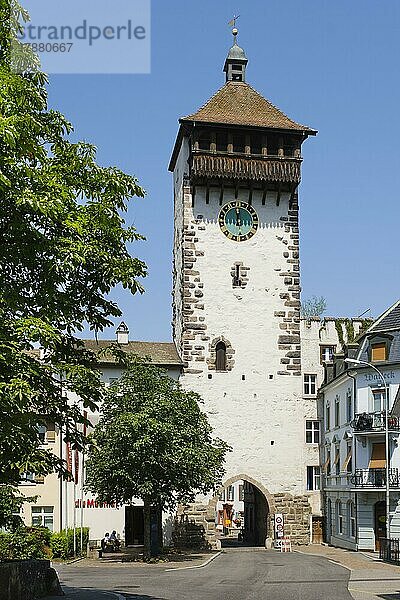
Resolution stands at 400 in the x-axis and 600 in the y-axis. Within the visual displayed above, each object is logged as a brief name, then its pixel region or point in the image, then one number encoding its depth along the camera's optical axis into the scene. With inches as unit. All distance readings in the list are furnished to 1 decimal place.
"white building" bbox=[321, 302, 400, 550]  1807.3
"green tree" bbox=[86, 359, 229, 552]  1545.3
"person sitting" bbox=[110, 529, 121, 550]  1835.6
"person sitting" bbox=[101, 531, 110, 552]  1788.9
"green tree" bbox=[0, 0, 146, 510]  638.5
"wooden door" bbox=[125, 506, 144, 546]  1941.4
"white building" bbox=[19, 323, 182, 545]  1910.7
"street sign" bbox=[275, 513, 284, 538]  1887.6
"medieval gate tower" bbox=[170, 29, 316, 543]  1978.3
